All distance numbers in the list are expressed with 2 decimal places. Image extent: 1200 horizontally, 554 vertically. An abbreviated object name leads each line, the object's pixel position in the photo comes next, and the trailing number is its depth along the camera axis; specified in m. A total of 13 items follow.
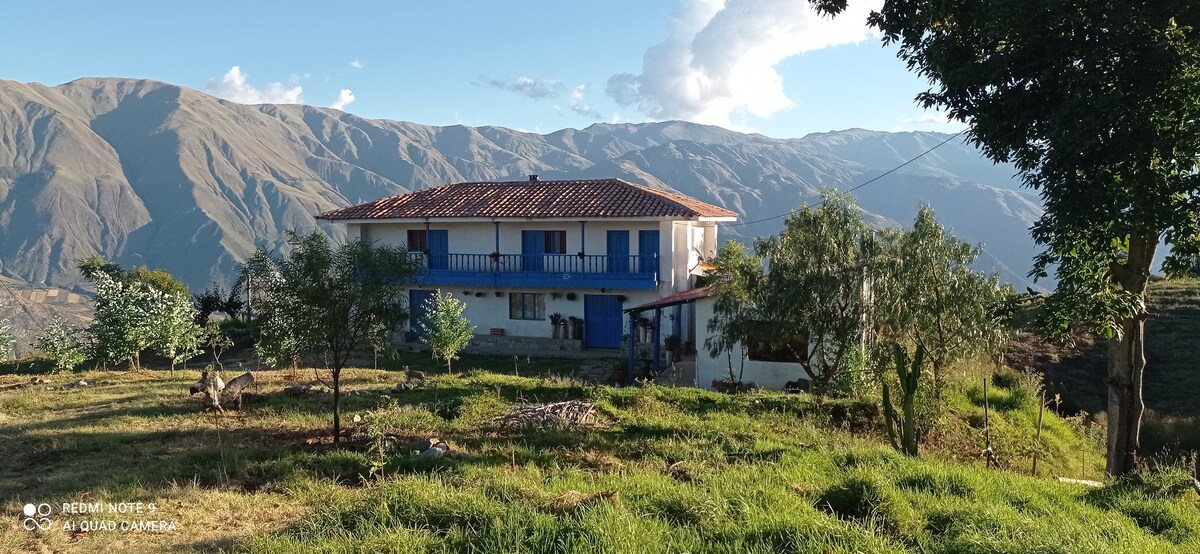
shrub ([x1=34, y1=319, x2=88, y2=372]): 24.11
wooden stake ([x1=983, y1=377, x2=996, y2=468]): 11.74
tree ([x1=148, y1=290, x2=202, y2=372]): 22.14
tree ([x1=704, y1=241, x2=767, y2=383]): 14.76
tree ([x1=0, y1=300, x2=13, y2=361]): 25.87
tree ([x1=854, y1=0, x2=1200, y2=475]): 8.37
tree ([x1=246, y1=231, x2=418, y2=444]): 10.40
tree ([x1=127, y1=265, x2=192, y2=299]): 33.38
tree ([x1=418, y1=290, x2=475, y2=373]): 20.00
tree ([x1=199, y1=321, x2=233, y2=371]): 25.07
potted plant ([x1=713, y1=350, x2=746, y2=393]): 18.31
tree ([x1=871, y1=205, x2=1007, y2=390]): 12.98
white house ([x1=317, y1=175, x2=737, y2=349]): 26.33
